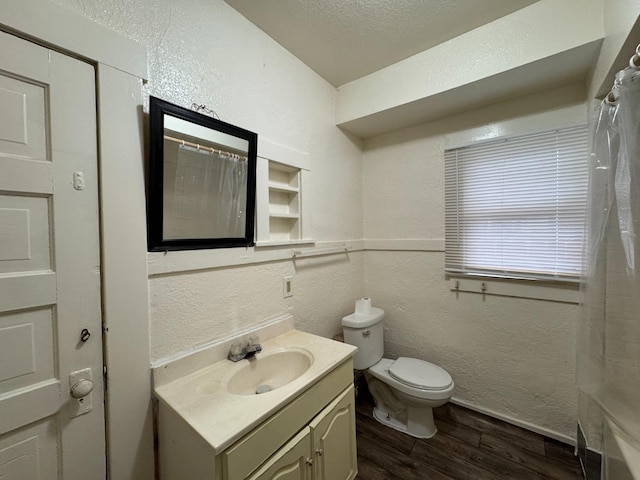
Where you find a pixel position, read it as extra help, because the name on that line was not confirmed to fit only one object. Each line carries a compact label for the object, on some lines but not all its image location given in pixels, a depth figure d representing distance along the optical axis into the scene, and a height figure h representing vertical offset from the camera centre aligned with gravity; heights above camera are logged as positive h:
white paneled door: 0.71 -0.10
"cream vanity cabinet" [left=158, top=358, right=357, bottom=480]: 0.77 -0.75
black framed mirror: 0.98 +0.25
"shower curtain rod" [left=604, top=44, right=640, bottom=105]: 0.85 +0.59
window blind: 1.52 +0.19
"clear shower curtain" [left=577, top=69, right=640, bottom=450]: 0.93 -0.18
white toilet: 1.57 -0.96
